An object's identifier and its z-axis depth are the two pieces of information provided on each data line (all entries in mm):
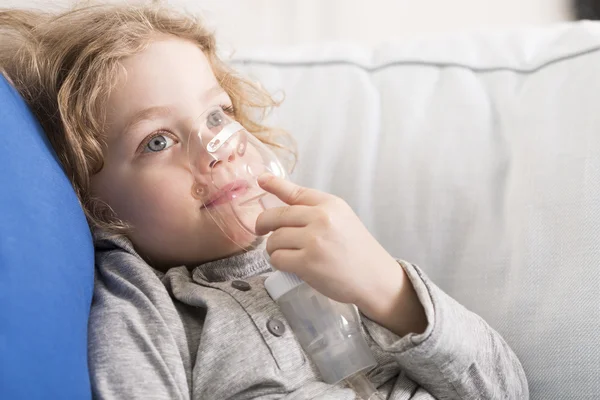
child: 918
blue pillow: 817
